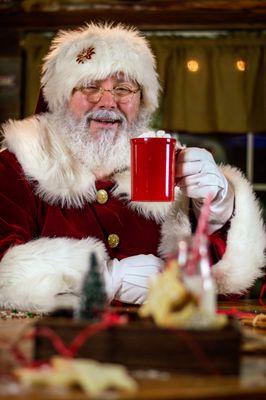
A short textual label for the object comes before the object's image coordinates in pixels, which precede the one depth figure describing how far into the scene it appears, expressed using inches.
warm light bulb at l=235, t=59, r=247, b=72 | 131.3
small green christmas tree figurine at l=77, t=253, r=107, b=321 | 54.8
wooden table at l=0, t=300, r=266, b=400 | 43.5
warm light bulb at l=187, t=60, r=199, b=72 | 132.1
